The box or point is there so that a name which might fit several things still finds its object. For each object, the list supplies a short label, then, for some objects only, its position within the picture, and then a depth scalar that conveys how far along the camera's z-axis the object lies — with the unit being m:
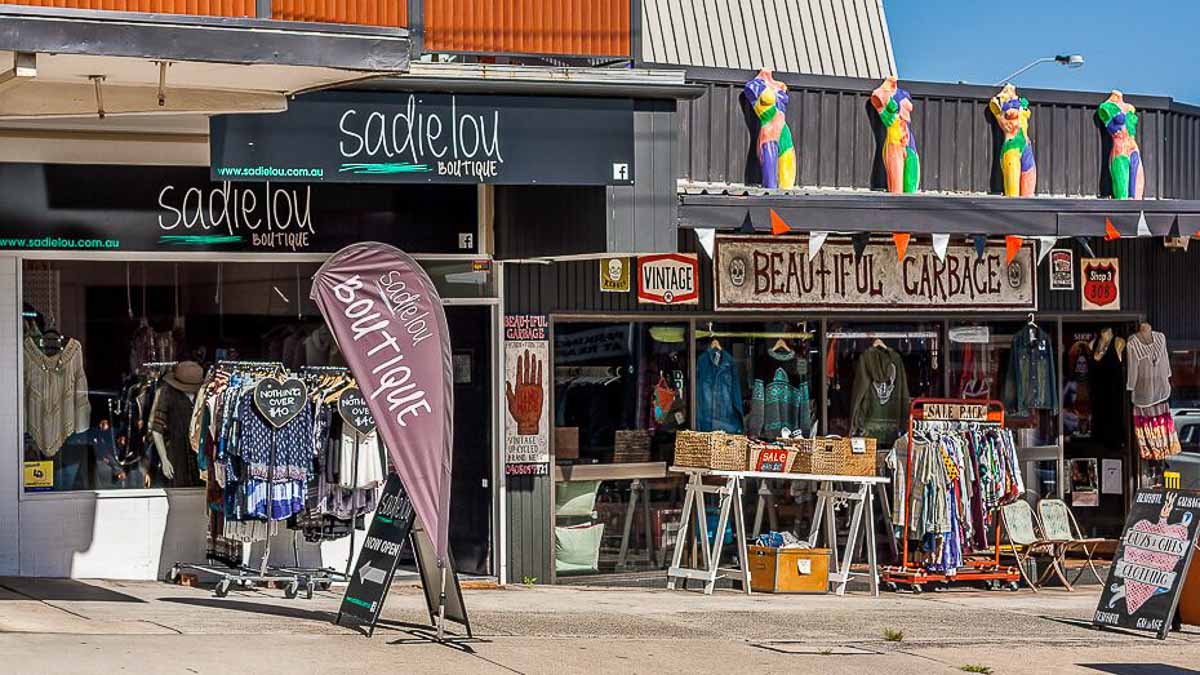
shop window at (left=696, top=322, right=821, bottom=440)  15.26
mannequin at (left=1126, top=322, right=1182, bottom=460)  16.50
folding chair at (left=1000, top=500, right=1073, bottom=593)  15.65
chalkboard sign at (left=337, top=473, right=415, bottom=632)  10.73
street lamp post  25.53
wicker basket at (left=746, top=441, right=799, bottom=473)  14.59
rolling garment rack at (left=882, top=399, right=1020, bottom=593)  15.10
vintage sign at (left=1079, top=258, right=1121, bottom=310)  16.70
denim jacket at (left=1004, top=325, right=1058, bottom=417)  16.44
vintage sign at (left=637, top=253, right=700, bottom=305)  14.79
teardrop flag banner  10.05
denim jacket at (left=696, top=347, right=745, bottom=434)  15.24
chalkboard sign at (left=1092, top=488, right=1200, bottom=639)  12.59
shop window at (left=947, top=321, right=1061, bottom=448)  16.34
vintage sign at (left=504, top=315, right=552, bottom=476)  14.31
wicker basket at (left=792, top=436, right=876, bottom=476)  14.62
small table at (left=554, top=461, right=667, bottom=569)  14.66
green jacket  15.91
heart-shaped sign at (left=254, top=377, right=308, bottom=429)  12.38
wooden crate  14.62
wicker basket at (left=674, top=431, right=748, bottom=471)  14.48
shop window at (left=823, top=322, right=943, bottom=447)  15.85
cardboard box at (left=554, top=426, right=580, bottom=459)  14.59
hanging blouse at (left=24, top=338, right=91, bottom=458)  12.97
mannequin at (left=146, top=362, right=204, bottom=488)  13.39
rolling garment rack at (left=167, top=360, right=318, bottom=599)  12.51
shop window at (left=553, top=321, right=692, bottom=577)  14.65
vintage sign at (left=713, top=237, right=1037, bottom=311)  15.16
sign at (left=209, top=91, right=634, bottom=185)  11.55
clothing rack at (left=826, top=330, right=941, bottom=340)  15.84
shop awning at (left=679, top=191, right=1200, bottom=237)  13.55
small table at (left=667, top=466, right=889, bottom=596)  14.48
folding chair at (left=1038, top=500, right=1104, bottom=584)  16.03
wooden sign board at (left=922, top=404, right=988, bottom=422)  15.20
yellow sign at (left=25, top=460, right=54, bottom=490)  12.91
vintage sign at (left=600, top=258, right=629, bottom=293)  14.65
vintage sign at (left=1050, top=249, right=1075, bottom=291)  16.59
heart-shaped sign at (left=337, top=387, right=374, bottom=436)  12.68
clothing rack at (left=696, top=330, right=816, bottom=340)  15.21
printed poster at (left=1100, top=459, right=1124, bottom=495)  17.02
